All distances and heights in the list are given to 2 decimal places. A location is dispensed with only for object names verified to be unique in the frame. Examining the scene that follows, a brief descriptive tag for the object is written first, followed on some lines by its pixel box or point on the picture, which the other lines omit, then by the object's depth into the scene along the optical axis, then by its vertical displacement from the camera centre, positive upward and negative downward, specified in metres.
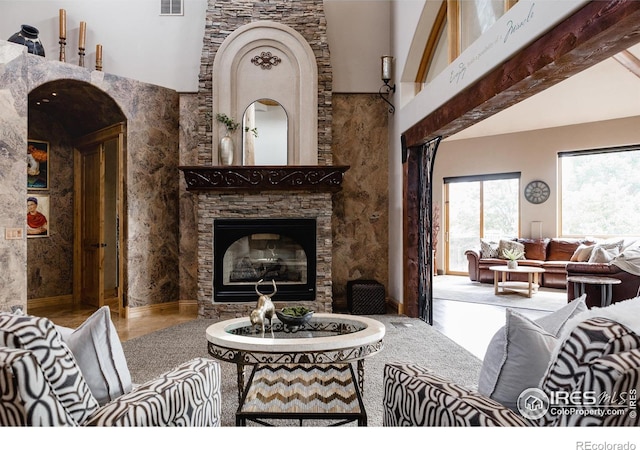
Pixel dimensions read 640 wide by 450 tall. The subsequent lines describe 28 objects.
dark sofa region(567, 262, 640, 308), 4.95 -0.64
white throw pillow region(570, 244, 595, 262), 7.02 -0.48
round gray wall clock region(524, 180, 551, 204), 8.51 +0.70
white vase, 5.09 +0.92
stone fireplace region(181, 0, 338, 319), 5.05 +1.01
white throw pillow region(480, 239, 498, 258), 8.37 -0.48
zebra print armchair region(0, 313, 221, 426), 1.00 -0.46
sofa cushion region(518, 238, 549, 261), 7.93 -0.45
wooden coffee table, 6.63 -0.99
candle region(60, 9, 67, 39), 5.09 +2.49
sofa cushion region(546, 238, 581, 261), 7.64 -0.44
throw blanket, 4.93 -0.44
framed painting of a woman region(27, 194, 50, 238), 5.47 +0.15
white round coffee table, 2.19 -0.66
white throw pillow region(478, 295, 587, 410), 1.29 -0.42
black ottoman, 5.22 -0.93
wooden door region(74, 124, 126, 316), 5.32 +0.13
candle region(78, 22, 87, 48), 5.21 +2.43
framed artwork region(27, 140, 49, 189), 5.48 +0.83
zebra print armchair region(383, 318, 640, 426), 0.93 -0.37
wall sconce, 5.30 +1.91
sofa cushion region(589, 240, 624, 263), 6.00 -0.42
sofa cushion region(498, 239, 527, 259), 8.04 -0.42
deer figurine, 2.62 -0.55
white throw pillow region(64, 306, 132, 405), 1.38 -0.44
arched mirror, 5.32 +1.15
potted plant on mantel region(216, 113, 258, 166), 5.09 +1.06
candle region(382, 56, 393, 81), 5.30 +2.03
